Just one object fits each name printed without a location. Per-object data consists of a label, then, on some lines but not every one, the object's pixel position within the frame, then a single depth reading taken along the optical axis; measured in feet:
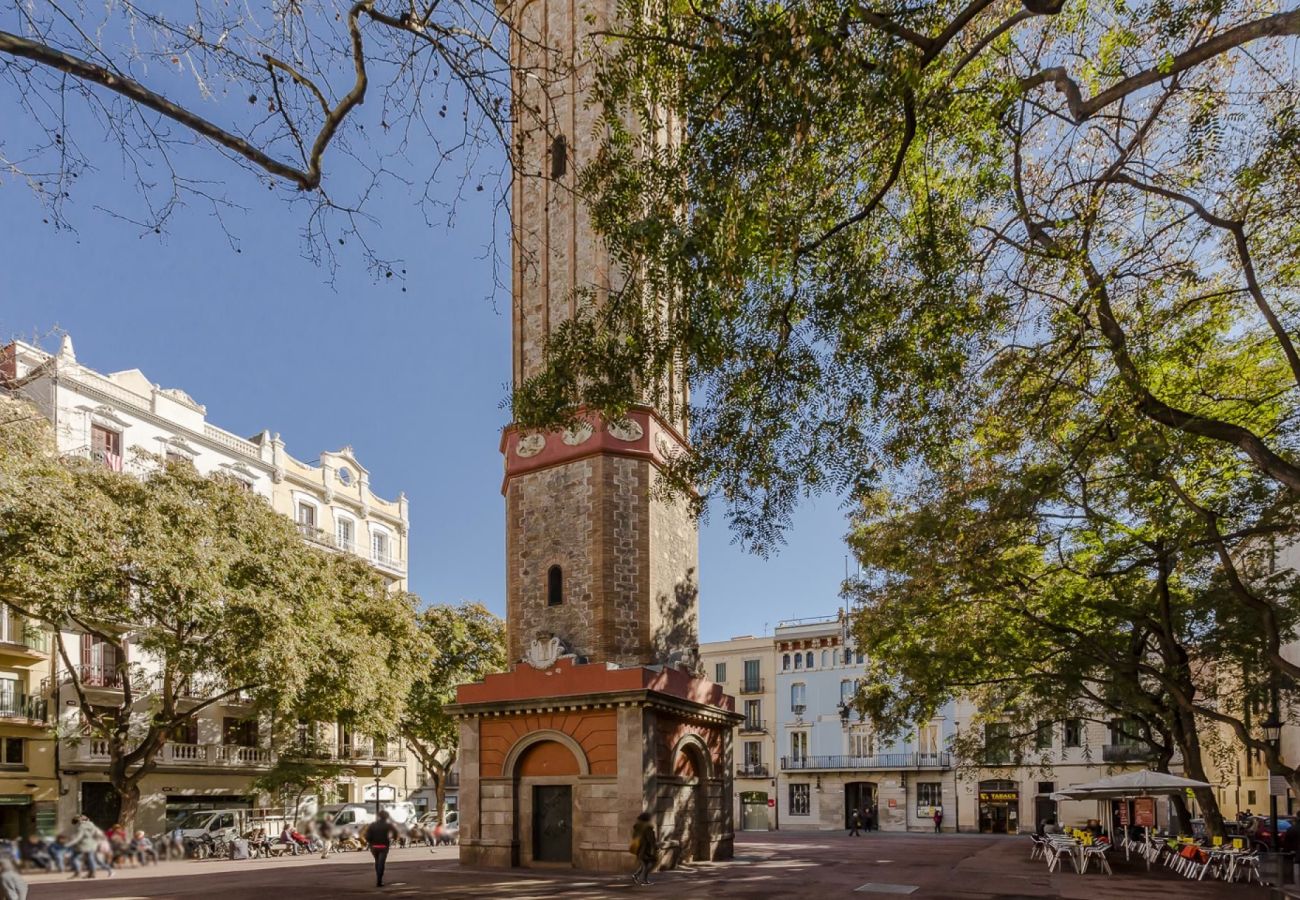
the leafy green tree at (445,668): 134.82
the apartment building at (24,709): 95.50
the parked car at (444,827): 124.57
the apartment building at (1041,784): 160.66
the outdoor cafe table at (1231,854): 65.36
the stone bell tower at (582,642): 73.46
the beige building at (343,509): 142.00
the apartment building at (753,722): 193.26
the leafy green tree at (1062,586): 50.37
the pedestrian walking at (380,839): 63.67
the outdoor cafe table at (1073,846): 77.36
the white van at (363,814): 109.19
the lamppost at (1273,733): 64.18
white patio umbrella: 73.26
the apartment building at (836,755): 175.63
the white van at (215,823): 98.17
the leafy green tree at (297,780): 109.70
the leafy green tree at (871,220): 29.19
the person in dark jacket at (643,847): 63.52
